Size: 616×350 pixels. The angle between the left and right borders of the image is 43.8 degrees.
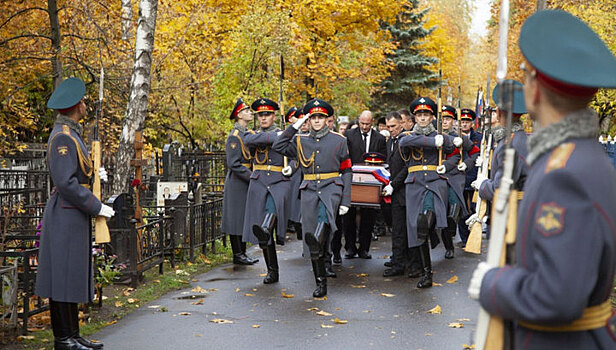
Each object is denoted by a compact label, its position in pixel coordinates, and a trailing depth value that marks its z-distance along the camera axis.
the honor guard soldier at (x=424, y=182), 10.34
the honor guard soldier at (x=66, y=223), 6.82
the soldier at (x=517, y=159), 7.40
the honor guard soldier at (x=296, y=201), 12.70
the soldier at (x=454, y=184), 12.45
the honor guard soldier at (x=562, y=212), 2.66
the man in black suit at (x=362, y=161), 12.76
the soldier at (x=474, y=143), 14.22
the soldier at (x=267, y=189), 10.65
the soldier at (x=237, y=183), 11.82
